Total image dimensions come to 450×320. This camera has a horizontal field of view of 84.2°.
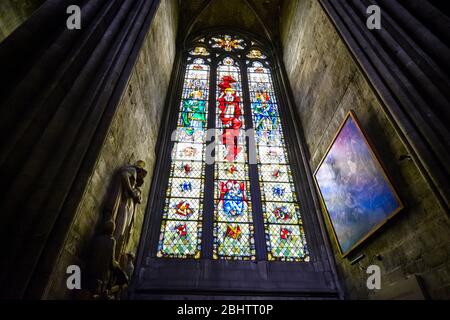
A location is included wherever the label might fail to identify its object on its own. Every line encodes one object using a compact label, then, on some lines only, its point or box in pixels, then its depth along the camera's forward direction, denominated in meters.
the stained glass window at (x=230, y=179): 5.67
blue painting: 3.97
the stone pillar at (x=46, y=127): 2.10
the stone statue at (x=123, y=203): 3.61
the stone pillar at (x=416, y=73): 2.91
